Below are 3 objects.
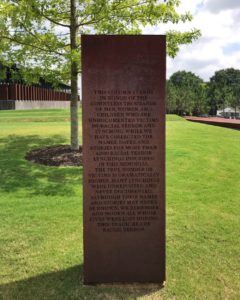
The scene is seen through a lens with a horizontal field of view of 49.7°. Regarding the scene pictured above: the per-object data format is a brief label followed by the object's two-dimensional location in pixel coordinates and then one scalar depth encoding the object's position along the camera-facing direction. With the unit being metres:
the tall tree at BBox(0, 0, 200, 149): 7.44
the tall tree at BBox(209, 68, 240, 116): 64.54
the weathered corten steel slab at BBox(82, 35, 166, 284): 2.86
